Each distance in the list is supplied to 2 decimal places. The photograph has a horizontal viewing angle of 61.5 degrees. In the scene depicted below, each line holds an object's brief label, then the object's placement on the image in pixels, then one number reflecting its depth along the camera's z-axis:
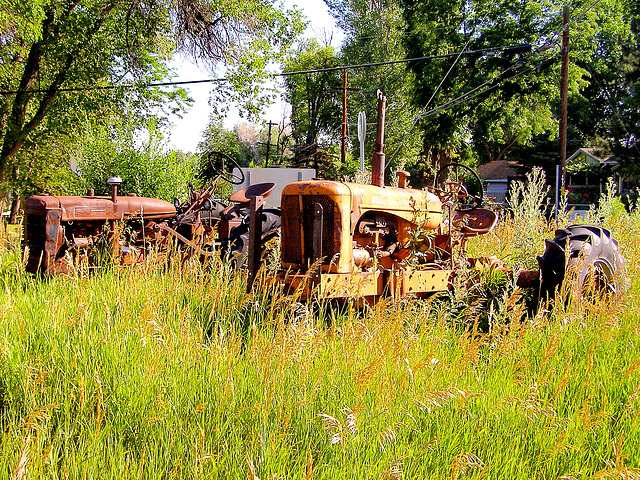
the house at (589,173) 33.38
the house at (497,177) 44.46
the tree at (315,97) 41.97
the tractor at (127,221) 6.02
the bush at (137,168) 10.88
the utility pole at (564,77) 16.69
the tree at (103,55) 13.54
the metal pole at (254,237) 4.48
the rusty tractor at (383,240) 4.07
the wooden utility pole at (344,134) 22.84
